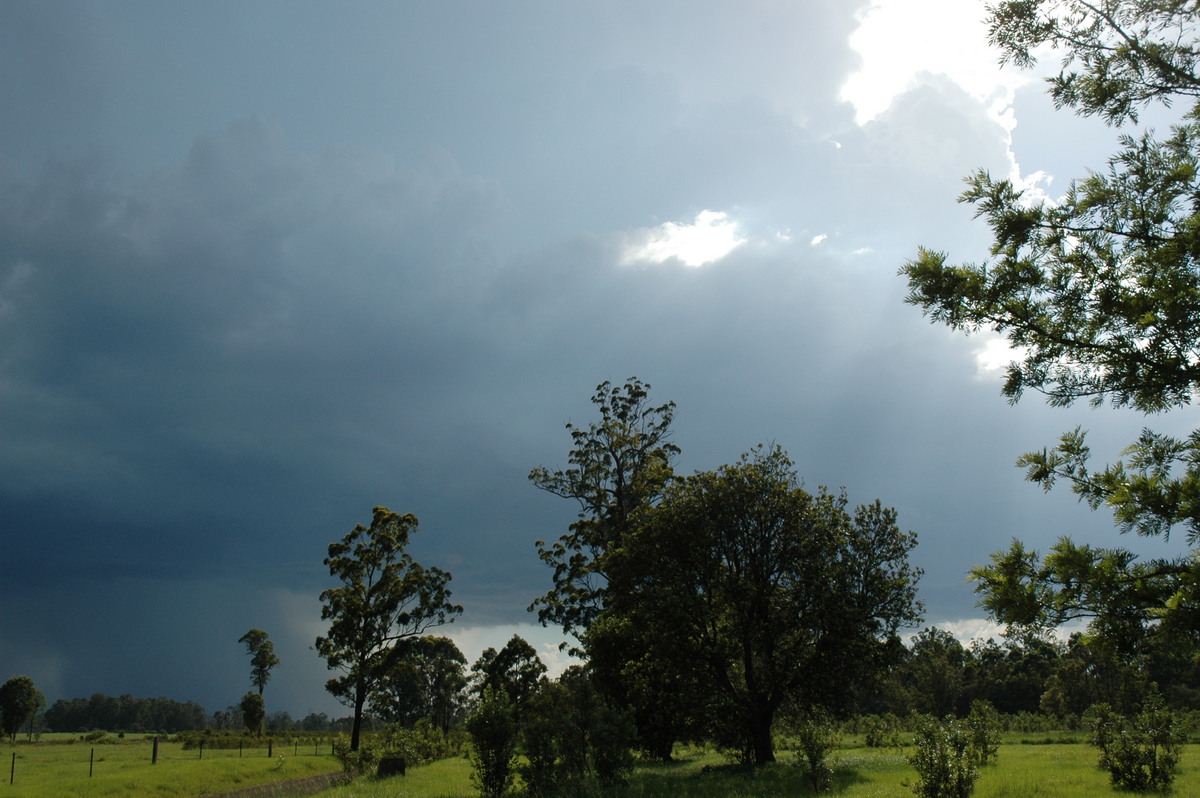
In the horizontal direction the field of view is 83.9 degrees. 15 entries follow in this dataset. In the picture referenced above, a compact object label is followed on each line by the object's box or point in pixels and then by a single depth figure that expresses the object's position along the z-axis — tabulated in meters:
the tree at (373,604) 46.78
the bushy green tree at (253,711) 68.69
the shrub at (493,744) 17.92
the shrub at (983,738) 20.67
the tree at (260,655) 78.19
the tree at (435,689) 90.38
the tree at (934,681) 61.72
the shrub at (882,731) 39.78
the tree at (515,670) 73.38
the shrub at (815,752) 16.64
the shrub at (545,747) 17.42
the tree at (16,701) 65.38
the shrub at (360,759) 31.88
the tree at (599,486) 38.53
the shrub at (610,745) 18.06
